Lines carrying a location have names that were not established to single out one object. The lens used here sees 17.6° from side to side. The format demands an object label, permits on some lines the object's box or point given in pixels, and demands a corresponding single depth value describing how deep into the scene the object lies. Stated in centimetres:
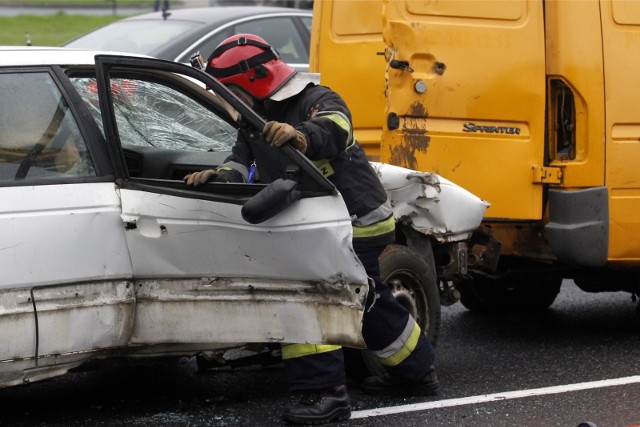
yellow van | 1062
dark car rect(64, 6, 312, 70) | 1566
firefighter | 829
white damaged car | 758
